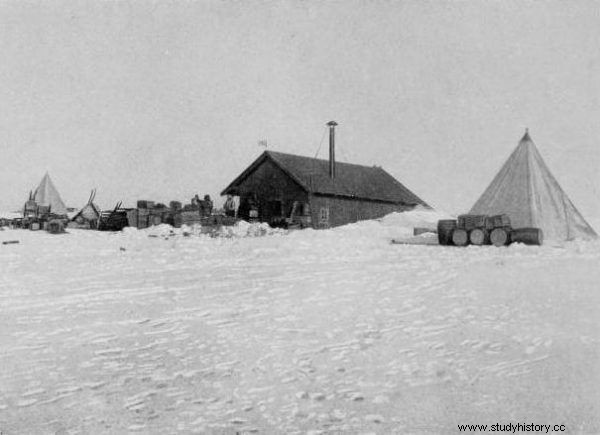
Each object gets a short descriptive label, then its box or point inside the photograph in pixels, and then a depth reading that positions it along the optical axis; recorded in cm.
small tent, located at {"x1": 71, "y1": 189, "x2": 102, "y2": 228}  3155
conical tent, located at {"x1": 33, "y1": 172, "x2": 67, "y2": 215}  4925
